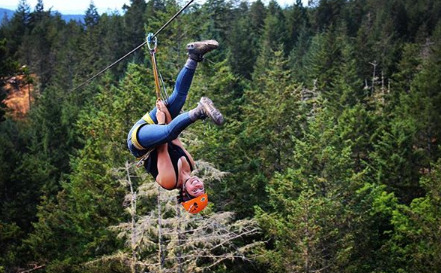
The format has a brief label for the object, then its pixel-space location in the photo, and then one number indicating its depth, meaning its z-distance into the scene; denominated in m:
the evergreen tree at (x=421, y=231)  19.83
